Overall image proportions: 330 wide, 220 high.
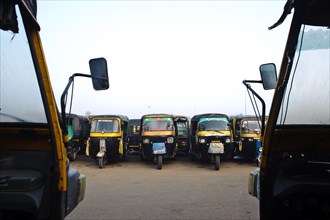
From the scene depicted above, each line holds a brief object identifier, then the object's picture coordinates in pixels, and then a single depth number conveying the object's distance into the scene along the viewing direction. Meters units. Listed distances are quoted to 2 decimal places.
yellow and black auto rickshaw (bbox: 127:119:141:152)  18.10
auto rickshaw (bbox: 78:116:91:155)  18.31
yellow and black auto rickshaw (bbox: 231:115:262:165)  14.30
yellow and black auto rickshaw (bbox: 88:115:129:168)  14.17
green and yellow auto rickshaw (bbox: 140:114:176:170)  13.68
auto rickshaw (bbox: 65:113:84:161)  16.65
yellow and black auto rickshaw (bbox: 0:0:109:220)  2.98
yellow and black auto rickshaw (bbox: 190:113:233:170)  13.05
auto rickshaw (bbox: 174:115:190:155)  17.92
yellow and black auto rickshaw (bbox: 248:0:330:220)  3.10
